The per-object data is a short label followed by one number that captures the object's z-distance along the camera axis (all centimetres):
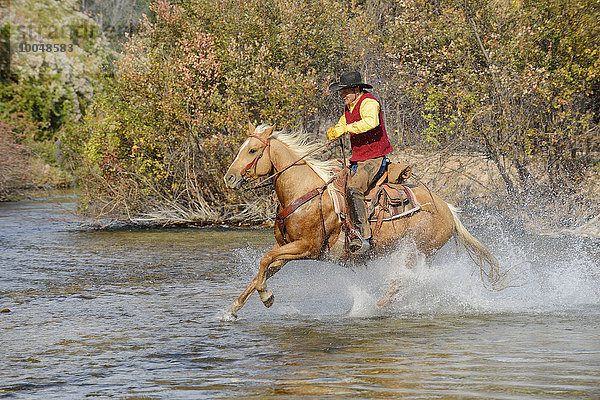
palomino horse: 1855
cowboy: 1872
